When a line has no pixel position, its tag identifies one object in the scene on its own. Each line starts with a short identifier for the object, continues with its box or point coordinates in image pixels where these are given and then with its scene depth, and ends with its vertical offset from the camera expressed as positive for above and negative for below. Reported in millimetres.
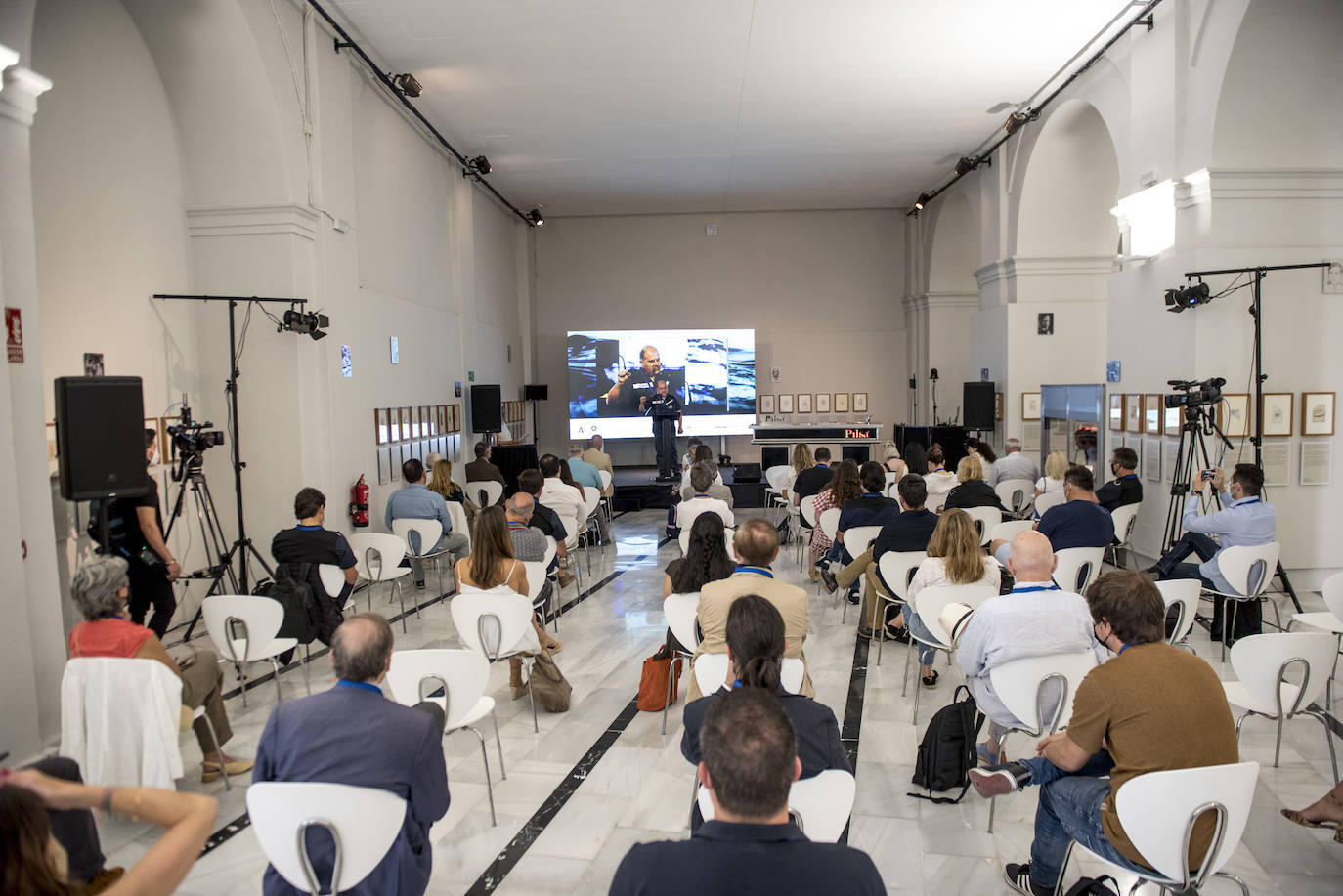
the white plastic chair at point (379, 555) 6062 -1030
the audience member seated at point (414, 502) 7078 -746
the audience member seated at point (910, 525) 5148 -753
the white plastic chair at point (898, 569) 5023 -1006
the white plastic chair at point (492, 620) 4297 -1088
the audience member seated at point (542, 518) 6297 -862
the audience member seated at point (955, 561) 4367 -842
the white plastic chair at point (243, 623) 4320 -1081
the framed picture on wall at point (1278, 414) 6879 -136
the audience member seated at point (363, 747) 2273 -926
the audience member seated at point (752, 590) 3432 -815
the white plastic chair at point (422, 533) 6840 -993
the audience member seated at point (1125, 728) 2338 -950
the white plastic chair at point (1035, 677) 3238 -1087
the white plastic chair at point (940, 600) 4273 -1024
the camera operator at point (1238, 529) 5254 -853
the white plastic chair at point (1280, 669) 3369 -1135
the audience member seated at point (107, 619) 3125 -766
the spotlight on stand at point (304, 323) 6577 +774
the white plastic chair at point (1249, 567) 4992 -1033
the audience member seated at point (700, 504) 6856 -792
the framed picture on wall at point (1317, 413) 6871 -134
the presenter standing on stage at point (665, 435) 14297 -428
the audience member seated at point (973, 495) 6785 -756
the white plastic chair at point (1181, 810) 2203 -1120
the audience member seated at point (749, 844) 1482 -817
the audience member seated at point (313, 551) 4961 -814
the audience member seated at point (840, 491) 6602 -691
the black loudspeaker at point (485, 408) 11773 +88
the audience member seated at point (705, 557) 4238 -767
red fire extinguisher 7645 -819
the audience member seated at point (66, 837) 1380 -794
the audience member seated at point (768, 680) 2412 -832
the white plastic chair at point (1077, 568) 5266 -1076
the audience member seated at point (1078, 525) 5402 -814
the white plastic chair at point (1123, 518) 6680 -961
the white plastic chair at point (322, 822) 2156 -1079
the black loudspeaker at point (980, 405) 11625 -22
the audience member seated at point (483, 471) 9203 -641
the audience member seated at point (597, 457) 10250 -575
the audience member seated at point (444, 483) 8070 -669
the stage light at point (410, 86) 8133 +3282
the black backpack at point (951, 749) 3631 -1537
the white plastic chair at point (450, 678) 3316 -1079
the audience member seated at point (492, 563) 4492 -820
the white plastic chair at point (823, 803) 2246 -1086
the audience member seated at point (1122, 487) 6734 -706
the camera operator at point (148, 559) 5059 -863
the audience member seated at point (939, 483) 7989 -772
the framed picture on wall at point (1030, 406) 11422 -48
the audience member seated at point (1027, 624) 3279 -890
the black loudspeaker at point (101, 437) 4117 -75
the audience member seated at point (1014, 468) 8750 -694
